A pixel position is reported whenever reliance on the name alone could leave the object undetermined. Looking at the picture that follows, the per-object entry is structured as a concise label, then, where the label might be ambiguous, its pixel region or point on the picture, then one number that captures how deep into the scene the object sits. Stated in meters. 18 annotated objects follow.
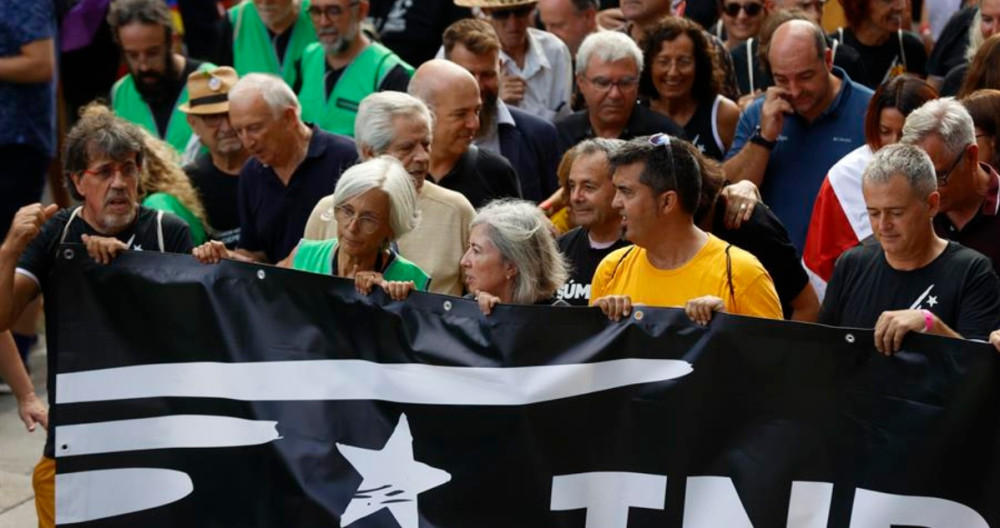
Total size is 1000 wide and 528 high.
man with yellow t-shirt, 10.91
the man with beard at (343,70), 17.59
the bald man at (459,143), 14.49
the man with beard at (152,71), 18.12
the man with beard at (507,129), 15.91
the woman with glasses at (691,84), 15.84
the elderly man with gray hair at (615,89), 15.29
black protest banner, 9.73
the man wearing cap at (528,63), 18.05
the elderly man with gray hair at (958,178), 11.59
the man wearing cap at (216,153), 16.11
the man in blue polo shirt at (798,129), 14.53
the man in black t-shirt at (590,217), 12.54
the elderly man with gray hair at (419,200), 13.14
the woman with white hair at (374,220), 11.69
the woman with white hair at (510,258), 11.25
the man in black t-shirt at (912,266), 10.28
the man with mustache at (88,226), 11.54
